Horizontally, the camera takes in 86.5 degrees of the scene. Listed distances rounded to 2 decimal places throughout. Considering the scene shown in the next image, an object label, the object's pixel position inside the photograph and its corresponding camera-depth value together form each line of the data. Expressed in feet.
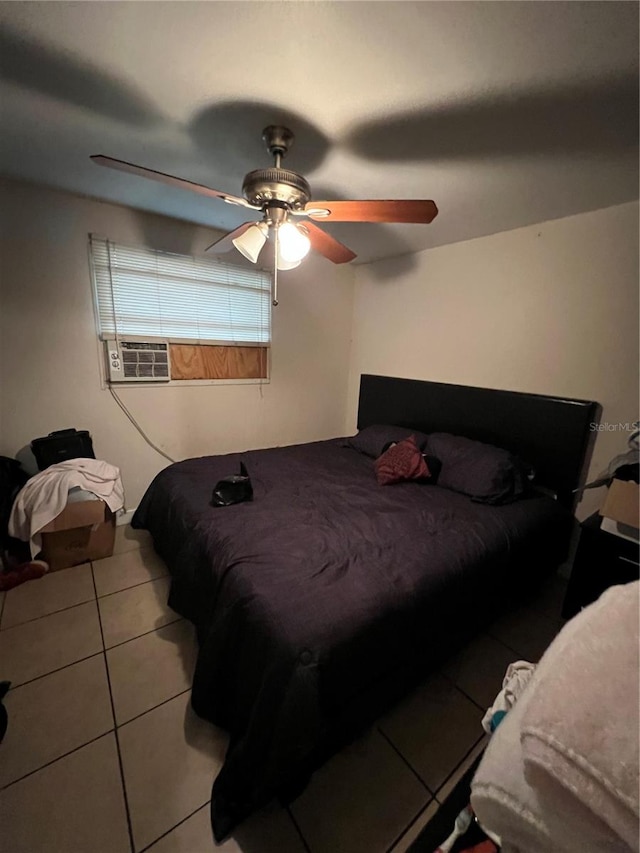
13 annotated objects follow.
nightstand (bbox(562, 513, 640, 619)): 5.49
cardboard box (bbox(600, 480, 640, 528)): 5.16
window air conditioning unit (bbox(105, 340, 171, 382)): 8.13
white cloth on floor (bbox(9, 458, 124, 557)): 6.48
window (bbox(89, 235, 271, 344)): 7.89
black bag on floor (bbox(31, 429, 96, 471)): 7.19
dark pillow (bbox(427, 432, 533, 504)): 6.64
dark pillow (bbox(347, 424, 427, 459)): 9.15
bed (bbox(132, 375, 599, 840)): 3.41
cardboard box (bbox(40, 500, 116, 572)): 6.77
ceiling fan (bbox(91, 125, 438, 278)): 4.33
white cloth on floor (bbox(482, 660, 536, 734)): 2.34
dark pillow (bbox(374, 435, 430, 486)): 7.45
